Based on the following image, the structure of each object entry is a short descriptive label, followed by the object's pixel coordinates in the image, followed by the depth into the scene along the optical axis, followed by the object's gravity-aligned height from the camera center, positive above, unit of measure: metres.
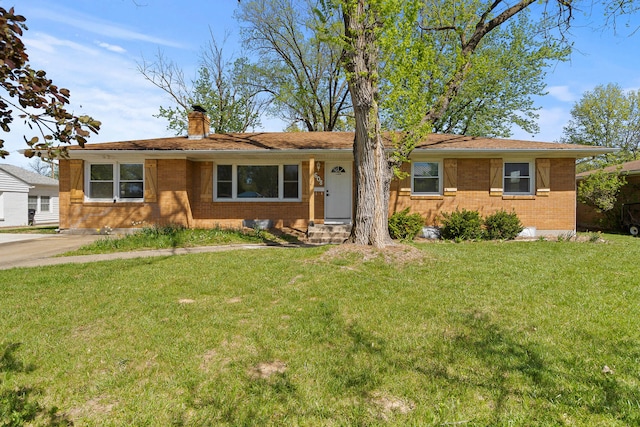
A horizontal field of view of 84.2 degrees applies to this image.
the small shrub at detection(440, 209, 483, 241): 11.52 -0.42
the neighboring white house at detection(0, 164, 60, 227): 22.44 +0.72
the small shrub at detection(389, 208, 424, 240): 11.37 -0.44
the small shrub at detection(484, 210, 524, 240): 11.73 -0.41
